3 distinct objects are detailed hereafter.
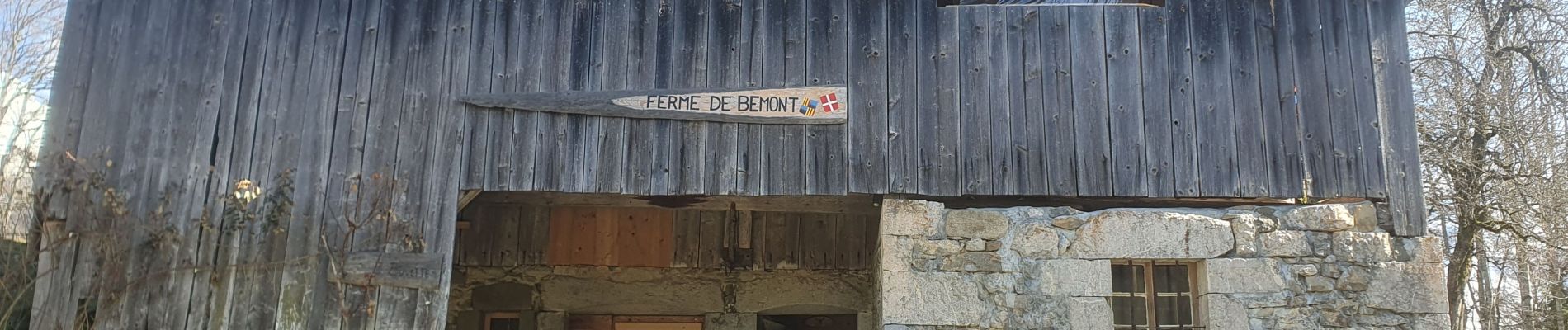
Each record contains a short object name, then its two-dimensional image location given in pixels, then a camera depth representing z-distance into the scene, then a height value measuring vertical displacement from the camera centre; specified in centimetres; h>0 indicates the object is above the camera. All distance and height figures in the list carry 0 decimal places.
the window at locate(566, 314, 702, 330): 803 -43
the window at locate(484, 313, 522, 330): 804 -44
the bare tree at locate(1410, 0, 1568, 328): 893 +132
